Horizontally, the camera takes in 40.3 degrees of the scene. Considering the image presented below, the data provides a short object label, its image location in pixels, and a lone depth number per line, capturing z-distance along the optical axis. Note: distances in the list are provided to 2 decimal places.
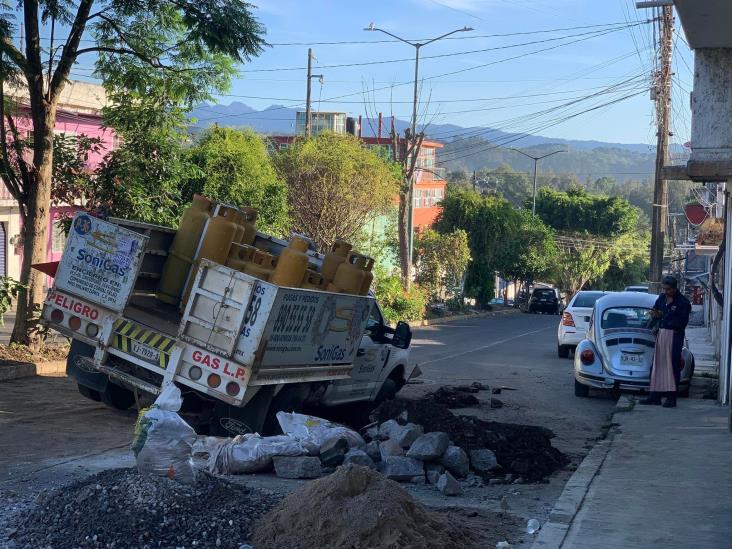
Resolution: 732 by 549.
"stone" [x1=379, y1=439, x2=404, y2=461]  9.16
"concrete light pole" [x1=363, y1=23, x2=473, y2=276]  40.31
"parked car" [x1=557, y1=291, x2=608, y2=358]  23.03
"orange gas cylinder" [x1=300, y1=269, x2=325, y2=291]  11.03
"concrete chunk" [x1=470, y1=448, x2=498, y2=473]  9.45
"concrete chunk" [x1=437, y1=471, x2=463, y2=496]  8.57
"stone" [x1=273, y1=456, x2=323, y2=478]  8.71
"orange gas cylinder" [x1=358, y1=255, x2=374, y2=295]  11.69
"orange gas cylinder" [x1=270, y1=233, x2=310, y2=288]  10.47
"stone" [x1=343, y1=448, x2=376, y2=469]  8.74
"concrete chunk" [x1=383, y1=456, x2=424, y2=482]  8.87
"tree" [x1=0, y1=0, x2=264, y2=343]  15.88
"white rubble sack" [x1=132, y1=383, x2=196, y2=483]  7.27
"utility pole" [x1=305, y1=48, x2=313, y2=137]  47.42
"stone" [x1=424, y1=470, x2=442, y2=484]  8.92
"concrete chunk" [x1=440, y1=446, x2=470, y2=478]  9.22
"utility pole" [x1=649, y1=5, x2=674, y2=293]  31.50
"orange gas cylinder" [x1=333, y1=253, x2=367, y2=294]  11.56
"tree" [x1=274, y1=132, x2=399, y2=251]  35.19
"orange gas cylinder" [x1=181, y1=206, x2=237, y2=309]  10.73
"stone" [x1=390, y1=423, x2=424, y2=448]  9.38
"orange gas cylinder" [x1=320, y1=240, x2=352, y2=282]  11.68
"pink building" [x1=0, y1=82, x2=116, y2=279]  32.97
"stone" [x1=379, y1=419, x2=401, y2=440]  9.75
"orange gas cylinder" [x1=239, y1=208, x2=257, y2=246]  11.67
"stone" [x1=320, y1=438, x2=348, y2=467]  8.91
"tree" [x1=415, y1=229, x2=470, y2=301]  48.19
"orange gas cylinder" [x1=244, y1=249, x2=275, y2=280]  10.66
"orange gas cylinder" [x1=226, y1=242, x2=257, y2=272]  10.81
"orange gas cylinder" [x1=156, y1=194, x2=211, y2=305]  11.14
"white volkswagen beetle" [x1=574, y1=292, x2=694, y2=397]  15.24
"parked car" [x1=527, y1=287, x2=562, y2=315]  61.72
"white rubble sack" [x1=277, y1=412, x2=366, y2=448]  9.26
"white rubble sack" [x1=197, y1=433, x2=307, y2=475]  8.83
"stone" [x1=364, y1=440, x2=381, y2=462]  9.15
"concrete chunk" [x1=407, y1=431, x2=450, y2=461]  9.00
